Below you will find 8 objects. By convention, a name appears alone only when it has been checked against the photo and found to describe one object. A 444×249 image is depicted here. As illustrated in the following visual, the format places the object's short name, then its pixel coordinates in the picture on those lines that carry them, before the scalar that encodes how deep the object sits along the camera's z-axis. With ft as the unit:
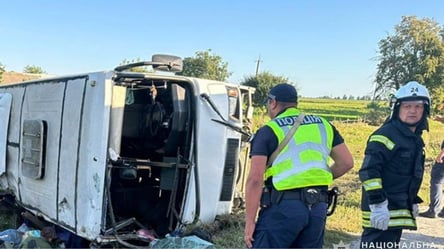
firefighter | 10.43
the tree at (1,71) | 77.20
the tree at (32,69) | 122.46
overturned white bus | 13.01
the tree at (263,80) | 102.60
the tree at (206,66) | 142.72
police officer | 9.50
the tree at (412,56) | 117.08
